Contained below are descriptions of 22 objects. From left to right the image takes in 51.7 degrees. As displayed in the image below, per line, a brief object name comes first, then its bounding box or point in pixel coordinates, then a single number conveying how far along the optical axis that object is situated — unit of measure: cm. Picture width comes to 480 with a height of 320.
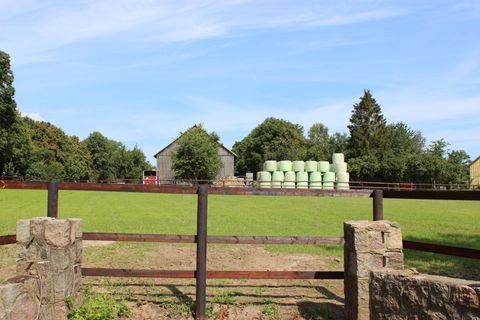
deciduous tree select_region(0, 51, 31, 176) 5197
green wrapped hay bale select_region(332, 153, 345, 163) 5741
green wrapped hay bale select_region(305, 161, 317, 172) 5625
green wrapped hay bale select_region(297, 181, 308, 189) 5341
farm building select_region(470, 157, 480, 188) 8950
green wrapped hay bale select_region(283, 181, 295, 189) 5274
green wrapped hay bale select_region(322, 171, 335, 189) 5238
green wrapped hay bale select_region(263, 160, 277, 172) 5681
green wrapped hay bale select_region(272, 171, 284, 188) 5364
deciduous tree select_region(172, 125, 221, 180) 6404
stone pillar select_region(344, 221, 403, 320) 574
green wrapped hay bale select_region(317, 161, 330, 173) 5647
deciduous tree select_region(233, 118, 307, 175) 9178
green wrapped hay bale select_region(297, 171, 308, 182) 5478
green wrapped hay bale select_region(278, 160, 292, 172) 5684
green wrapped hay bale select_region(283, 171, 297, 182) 5516
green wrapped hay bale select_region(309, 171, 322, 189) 5284
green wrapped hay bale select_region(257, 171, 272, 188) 5359
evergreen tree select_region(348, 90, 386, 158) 7956
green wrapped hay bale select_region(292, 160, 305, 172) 5672
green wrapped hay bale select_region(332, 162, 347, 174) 5662
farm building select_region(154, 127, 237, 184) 7669
